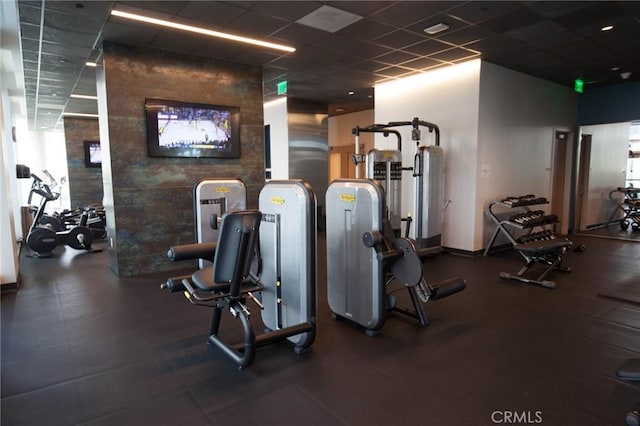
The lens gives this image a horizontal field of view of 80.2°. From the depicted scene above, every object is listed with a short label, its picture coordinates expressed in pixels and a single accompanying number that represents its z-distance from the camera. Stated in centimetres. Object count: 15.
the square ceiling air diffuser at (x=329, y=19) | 400
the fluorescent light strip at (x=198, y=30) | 409
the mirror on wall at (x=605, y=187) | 849
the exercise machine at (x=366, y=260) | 297
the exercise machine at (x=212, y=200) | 452
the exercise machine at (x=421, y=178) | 600
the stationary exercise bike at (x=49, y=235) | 628
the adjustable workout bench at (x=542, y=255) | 459
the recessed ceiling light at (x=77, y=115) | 1009
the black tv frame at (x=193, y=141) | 516
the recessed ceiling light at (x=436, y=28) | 439
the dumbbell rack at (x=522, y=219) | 571
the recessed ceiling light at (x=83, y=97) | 795
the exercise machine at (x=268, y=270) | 243
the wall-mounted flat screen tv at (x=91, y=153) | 1084
